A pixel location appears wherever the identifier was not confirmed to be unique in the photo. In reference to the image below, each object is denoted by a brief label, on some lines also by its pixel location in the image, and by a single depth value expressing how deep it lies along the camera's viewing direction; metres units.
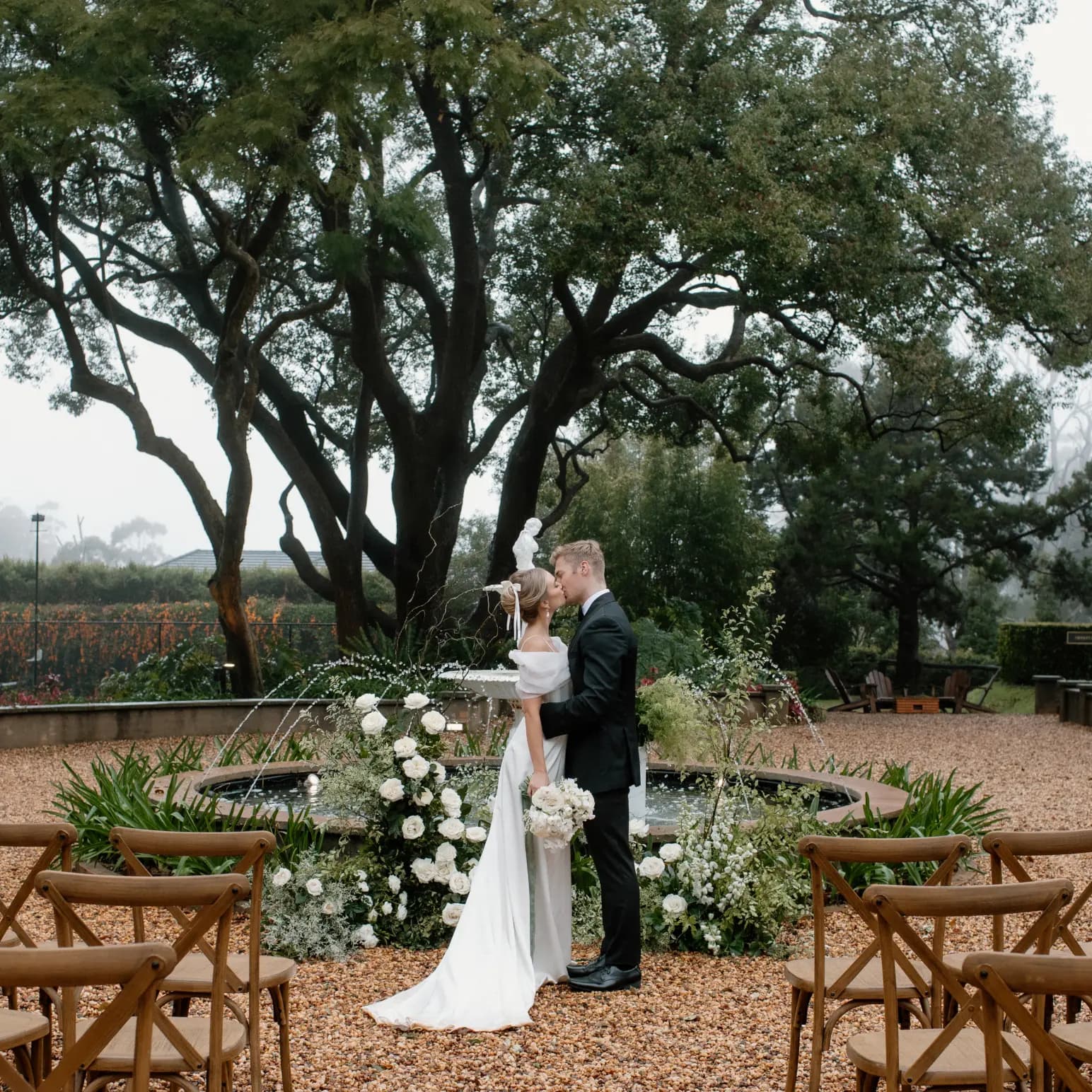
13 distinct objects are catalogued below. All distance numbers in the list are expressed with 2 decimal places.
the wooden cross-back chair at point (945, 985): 2.77
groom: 4.71
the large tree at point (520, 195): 12.23
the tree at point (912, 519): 23.91
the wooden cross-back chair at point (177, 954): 2.83
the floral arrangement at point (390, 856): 5.45
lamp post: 16.55
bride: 4.61
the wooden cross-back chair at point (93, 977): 2.29
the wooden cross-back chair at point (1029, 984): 2.26
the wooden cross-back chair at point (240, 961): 3.40
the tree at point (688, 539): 20.62
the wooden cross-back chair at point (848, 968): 3.30
